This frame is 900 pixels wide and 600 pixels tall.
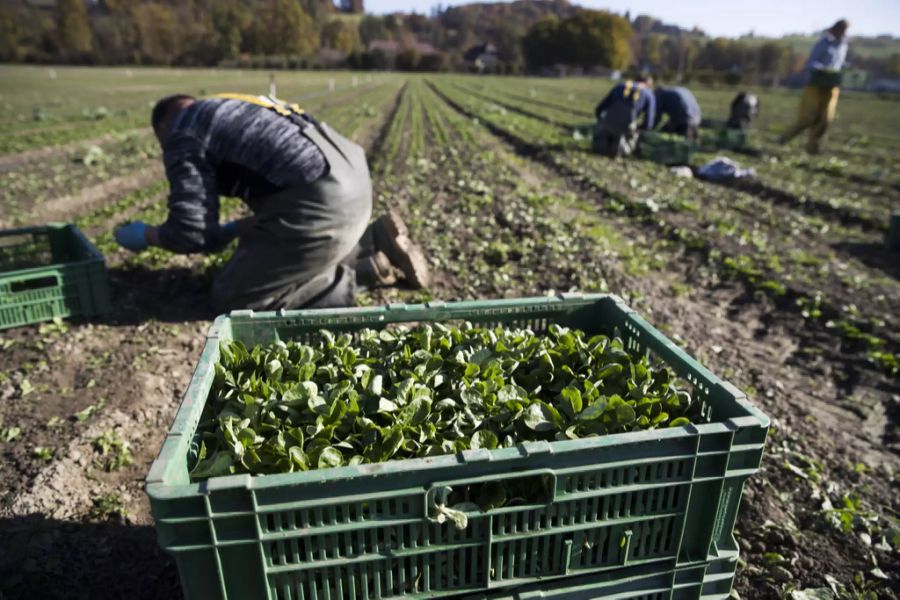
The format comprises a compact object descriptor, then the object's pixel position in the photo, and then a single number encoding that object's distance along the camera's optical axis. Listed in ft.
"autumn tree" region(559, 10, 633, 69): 303.07
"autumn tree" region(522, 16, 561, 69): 304.30
